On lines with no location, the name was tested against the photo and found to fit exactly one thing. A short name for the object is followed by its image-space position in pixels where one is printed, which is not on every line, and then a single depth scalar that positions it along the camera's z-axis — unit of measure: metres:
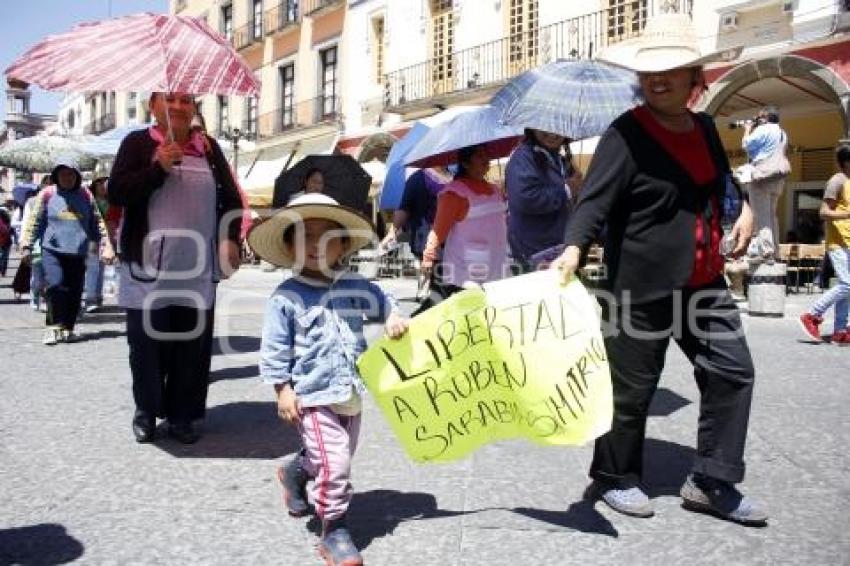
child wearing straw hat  2.78
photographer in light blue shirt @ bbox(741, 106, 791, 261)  10.04
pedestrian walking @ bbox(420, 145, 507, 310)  4.51
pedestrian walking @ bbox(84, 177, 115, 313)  10.21
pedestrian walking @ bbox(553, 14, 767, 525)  3.05
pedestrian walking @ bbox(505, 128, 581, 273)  4.14
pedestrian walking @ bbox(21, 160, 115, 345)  7.69
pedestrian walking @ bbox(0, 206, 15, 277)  13.53
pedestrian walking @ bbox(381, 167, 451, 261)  5.79
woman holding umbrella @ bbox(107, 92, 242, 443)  4.06
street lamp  24.26
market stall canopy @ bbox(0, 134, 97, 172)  10.58
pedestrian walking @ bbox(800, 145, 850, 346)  7.41
